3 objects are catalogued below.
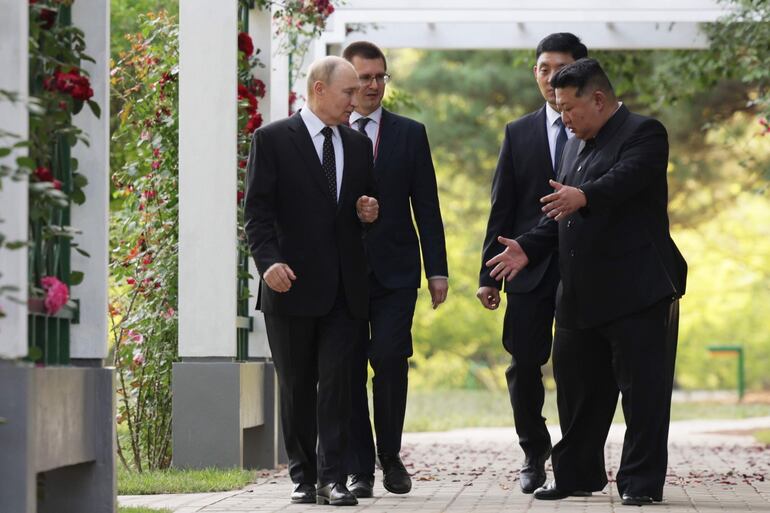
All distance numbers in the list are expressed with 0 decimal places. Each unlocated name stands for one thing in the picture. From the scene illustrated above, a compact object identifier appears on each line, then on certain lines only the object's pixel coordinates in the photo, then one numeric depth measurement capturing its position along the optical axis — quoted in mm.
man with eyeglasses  14383
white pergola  9289
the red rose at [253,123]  17828
